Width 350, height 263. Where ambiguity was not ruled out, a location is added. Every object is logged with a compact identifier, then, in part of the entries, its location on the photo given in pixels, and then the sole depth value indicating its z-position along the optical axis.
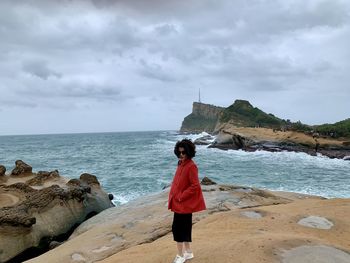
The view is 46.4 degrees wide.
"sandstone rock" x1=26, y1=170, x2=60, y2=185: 13.17
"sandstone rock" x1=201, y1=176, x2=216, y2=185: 11.69
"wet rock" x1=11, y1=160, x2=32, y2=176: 14.28
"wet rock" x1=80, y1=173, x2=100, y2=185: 13.10
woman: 5.18
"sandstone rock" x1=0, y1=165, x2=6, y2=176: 13.31
